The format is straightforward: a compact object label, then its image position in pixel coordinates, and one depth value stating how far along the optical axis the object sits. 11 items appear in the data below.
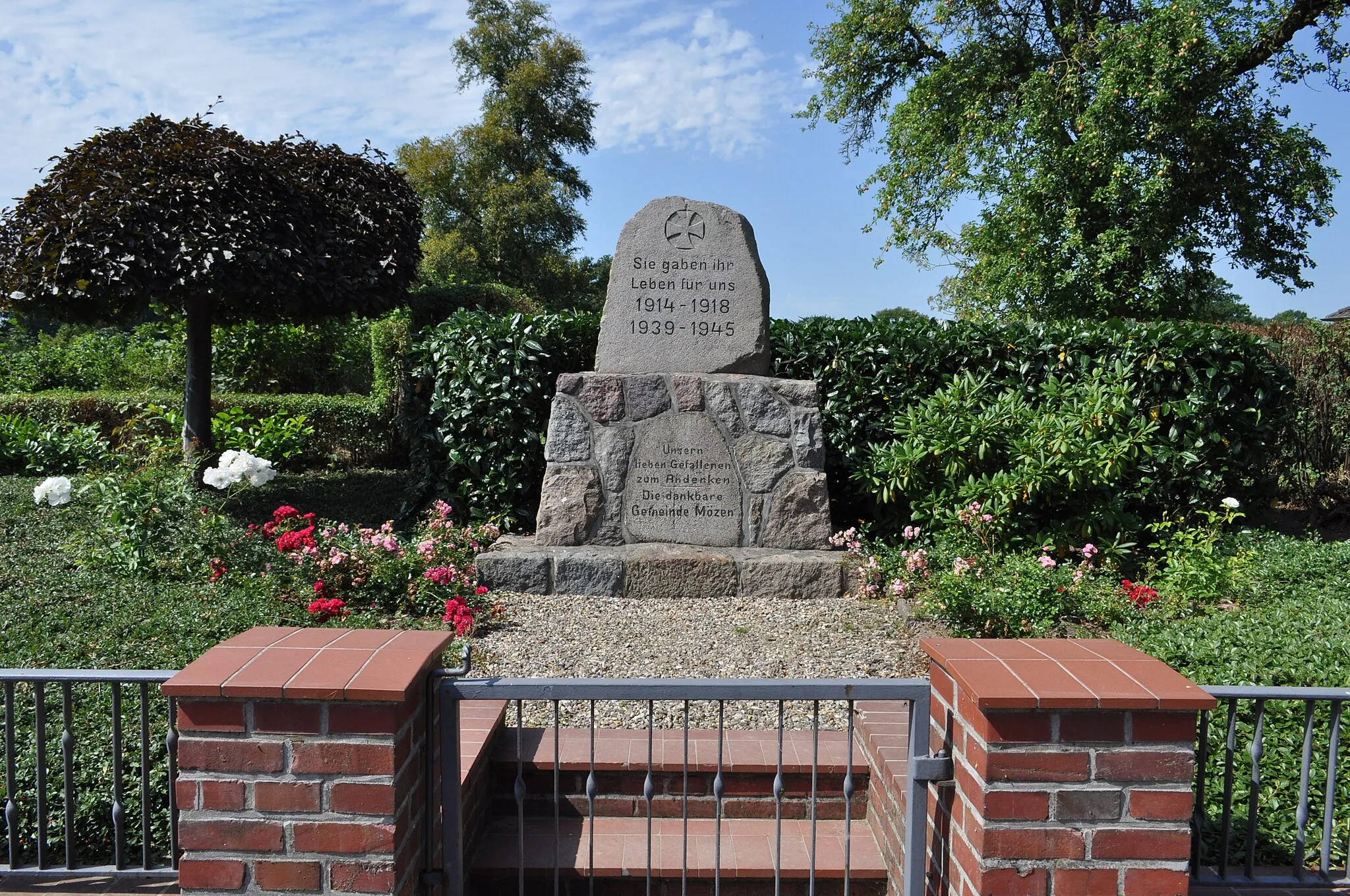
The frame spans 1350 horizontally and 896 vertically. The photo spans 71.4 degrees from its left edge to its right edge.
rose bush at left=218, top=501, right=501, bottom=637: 5.17
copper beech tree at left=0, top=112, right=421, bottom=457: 7.11
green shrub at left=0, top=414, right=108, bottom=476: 9.70
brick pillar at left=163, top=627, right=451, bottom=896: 2.08
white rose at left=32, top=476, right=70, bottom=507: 5.53
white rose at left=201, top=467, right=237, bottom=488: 5.46
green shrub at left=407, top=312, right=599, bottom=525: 7.05
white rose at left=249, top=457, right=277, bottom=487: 5.64
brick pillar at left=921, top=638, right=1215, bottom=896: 2.07
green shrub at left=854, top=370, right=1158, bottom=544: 6.11
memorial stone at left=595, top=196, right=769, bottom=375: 6.57
